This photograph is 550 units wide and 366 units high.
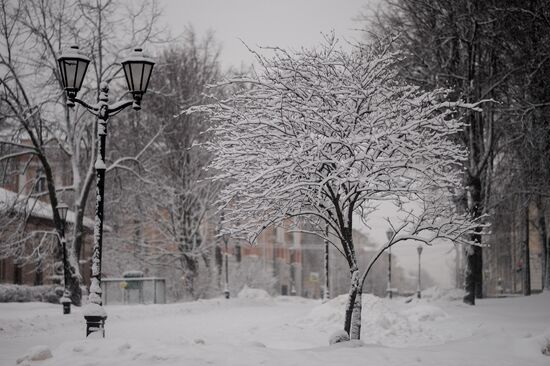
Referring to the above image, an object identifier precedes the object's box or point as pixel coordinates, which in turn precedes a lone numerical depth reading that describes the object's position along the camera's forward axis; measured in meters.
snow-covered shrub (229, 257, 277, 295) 44.94
